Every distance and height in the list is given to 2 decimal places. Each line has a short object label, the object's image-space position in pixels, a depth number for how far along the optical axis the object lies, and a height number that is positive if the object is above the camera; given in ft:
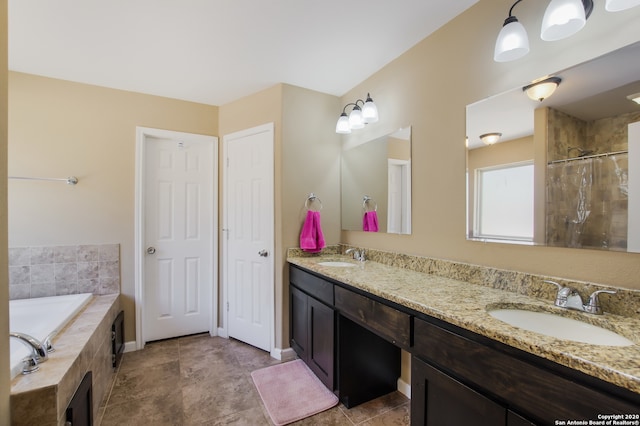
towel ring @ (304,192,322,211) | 8.35 +0.39
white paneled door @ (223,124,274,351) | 8.27 -0.69
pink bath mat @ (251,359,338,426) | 5.74 -4.16
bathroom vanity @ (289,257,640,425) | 2.32 -1.64
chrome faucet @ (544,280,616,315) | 3.35 -1.12
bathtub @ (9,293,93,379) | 5.51 -2.36
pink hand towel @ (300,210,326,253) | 8.00 -0.65
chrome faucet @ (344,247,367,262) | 7.49 -1.14
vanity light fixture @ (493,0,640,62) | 3.34 +2.43
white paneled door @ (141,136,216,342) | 8.87 -0.77
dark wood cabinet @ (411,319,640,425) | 2.26 -1.68
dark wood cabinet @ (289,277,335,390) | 6.00 -2.95
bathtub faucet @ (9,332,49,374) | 4.07 -2.19
